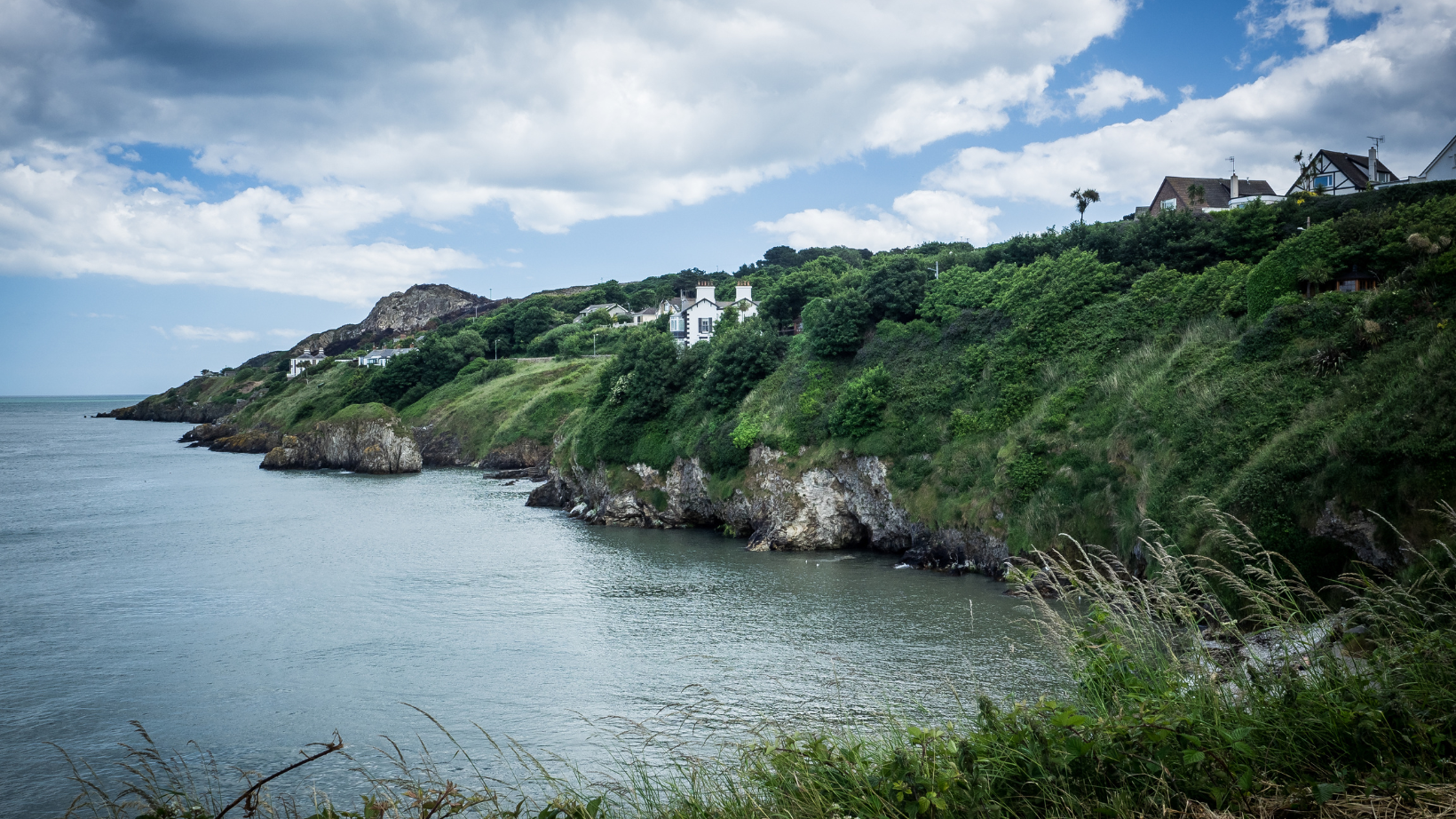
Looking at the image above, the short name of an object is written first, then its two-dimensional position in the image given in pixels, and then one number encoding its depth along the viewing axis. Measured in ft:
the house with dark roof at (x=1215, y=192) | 224.53
